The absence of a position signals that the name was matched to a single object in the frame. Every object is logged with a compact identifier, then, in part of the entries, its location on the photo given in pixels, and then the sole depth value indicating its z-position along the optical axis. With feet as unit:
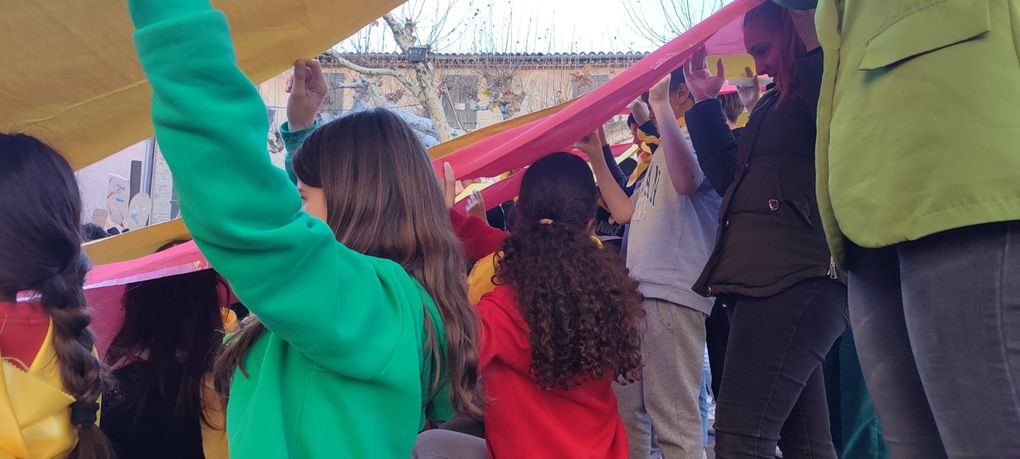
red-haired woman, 7.07
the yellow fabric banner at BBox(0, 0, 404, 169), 5.76
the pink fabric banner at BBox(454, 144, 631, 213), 11.78
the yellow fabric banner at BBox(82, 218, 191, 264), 9.25
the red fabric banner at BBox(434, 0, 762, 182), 8.34
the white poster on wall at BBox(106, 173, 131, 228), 24.91
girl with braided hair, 5.34
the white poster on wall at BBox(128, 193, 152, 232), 29.35
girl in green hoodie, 3.54
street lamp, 28.53
